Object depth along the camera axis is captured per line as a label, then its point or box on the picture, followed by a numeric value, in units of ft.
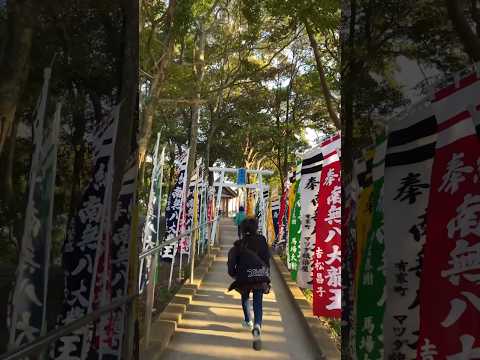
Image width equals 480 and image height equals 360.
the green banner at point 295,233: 32.71
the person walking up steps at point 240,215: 45.78
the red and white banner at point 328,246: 20.44
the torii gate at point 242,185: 63.41
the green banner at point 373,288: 8.37
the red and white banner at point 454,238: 6.20
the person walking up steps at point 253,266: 20.17
